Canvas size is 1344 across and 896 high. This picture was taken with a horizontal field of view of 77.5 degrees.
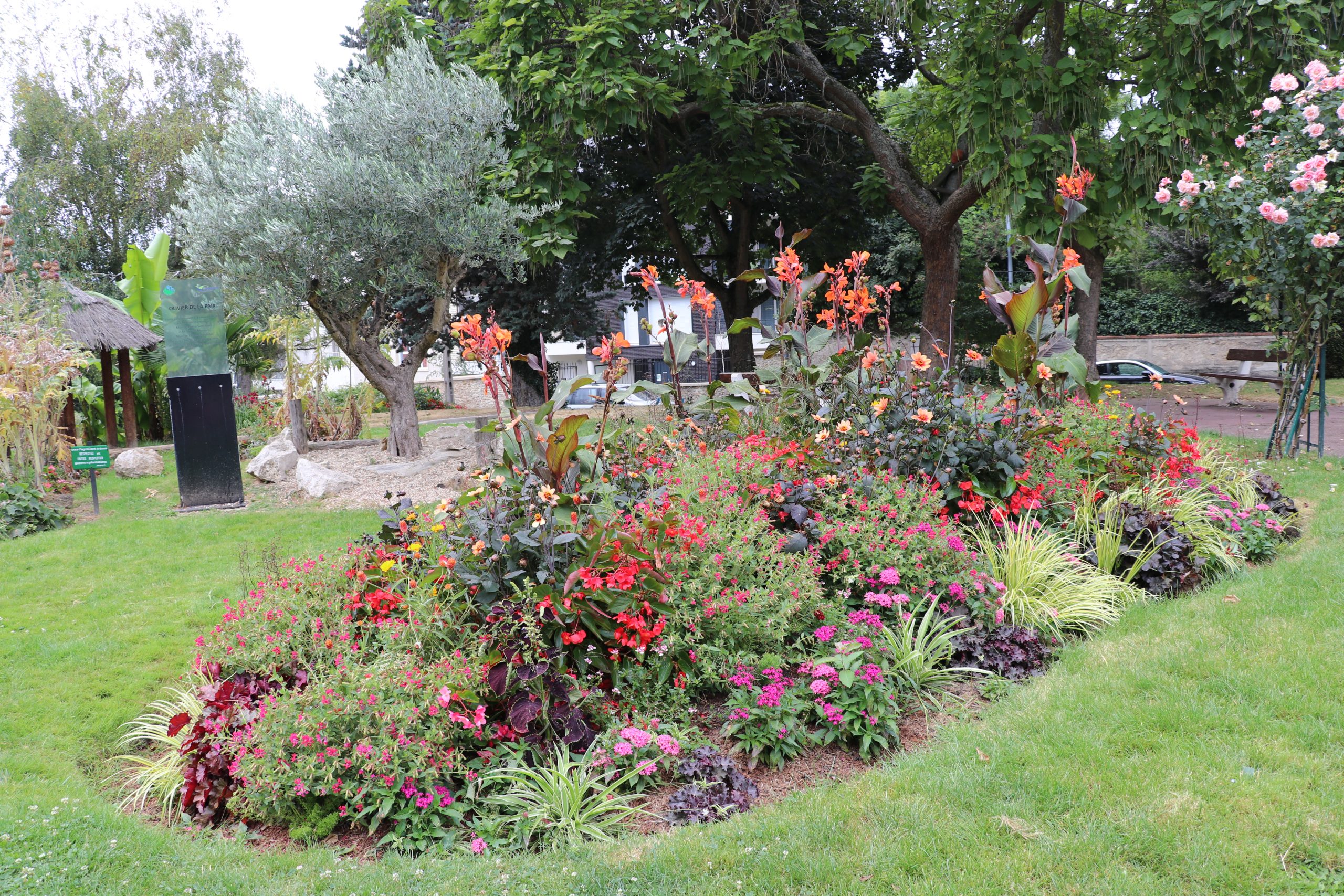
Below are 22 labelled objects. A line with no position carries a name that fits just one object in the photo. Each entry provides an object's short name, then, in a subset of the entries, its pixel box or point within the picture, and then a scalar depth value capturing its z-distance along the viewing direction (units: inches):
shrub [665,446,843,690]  135.8
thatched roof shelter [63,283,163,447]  570.3
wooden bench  667.4
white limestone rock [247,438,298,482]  403.9
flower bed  115.9
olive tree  377.4
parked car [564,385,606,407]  1179.3
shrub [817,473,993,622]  156.1
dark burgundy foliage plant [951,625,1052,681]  145.5
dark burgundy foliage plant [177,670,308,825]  121.8
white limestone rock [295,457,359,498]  361.7
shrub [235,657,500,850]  111.4
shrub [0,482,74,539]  304.7
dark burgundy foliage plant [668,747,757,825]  110.7
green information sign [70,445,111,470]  318.7
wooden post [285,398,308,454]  495.8
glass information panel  348.2
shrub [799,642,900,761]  125.6
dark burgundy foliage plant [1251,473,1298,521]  218.0
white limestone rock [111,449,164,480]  446.3
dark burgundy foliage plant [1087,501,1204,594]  176.9
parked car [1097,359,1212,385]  816.9
